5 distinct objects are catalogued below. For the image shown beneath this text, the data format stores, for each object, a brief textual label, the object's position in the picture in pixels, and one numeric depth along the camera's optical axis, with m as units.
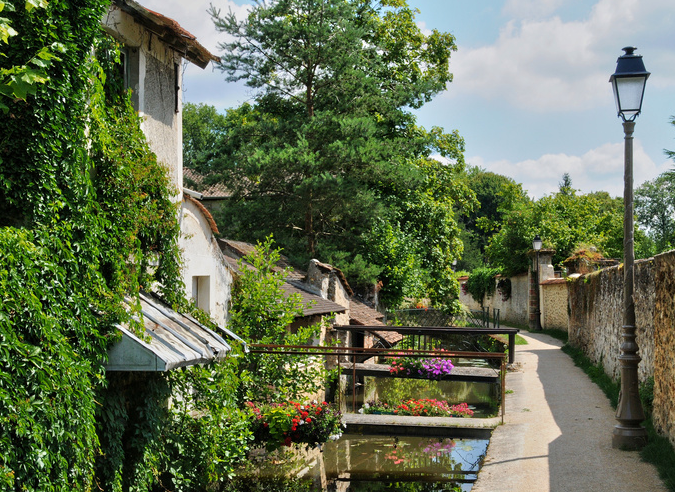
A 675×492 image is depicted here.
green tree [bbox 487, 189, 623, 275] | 30.33
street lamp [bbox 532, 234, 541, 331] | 28.23
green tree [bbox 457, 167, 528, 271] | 59.58
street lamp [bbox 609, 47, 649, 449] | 8.01
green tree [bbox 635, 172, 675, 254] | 59.25
